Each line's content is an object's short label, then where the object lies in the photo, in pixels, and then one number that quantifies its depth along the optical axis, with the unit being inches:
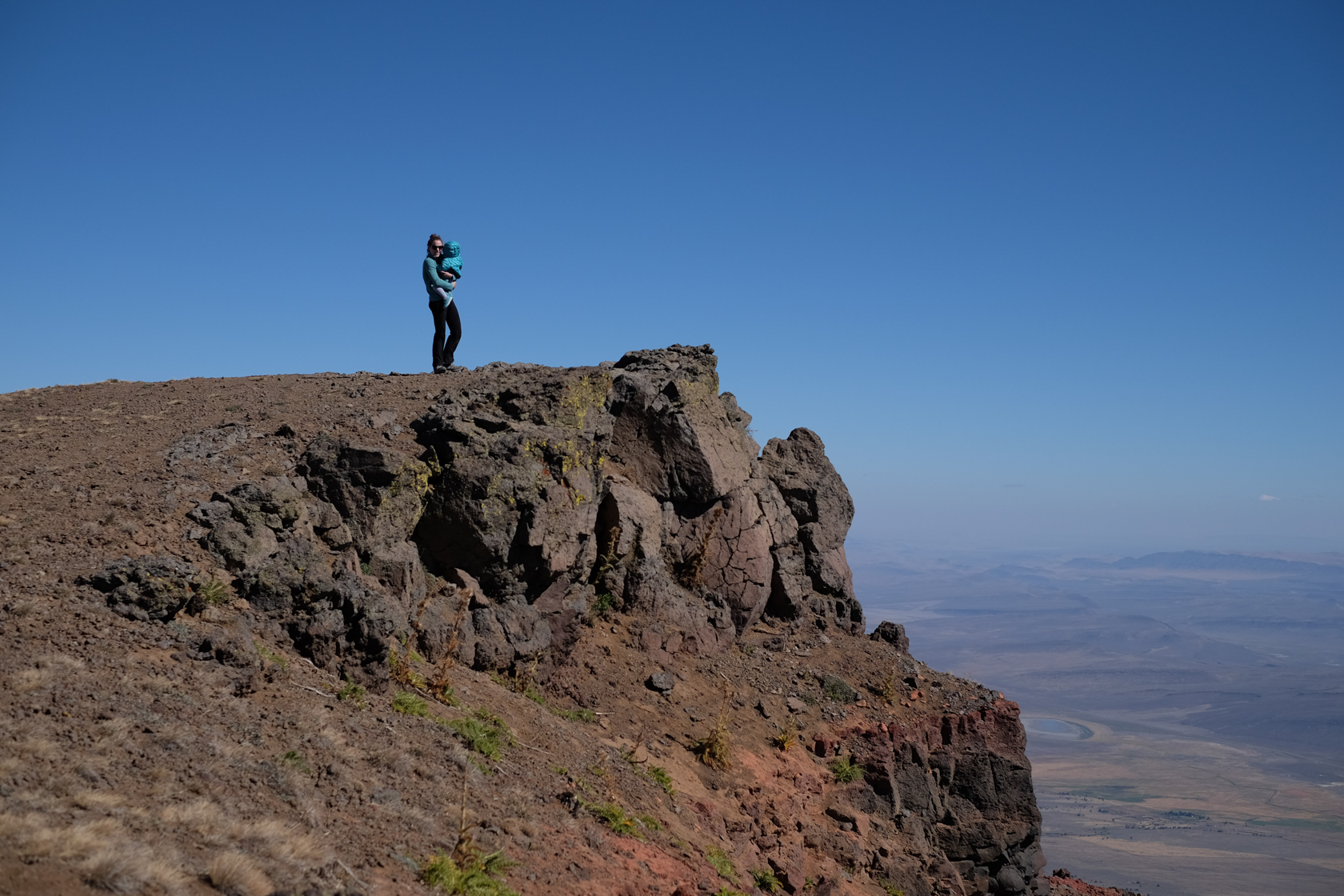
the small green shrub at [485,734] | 388.5
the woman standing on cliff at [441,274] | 644.1
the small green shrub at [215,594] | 386.0
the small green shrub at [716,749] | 553.6
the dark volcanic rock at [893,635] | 791.7
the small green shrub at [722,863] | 421.9
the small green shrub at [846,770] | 630.5
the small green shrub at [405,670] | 424.2
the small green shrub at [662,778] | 488.4
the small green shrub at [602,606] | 620.7
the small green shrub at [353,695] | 372.8
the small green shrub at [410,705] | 394.3
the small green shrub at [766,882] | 467.2
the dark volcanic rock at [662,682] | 591.8
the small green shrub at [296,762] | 306.5
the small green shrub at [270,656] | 372.8
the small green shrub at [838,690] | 690.2
